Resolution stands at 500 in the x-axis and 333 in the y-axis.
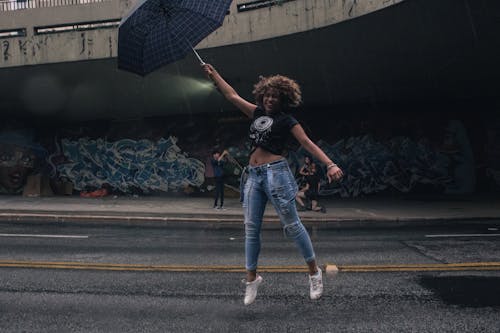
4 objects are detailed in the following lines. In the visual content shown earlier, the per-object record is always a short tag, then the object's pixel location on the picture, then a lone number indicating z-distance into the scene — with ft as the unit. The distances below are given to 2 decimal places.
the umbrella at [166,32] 12.77
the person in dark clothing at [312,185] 43.04
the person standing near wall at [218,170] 45.70
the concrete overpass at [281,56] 33.19
